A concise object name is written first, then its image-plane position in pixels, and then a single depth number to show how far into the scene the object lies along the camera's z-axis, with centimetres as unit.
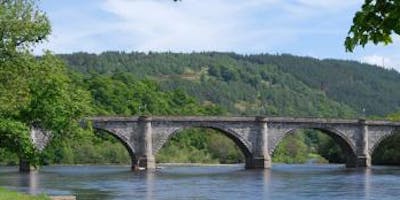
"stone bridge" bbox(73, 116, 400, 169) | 9531
